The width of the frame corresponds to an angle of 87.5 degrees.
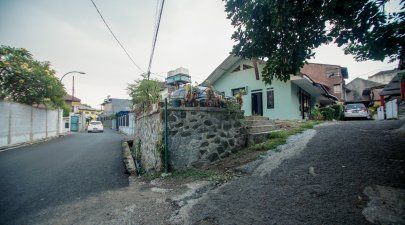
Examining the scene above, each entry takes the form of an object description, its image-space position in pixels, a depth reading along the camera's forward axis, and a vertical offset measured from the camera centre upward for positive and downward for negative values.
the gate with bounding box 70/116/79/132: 32.91 -0.53
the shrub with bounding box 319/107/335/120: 15.95 +0.24
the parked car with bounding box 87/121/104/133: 28.59 -1.02
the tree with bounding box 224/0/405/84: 3.79 +1.72
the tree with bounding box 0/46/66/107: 13.30 +2.78
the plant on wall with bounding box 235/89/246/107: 6.97 +0.66
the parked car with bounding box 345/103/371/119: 17.25 +0.38
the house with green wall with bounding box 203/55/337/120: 13.95 +2.02
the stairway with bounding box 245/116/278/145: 7.06 -0.43
